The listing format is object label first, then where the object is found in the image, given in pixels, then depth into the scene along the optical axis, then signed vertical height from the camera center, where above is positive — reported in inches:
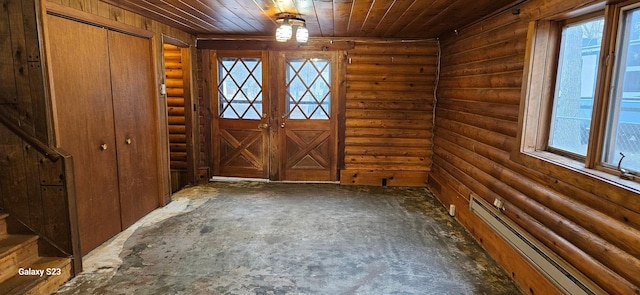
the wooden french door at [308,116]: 203.3 -10.9
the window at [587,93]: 75.0 +2.0
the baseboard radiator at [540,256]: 77.7 -39.3
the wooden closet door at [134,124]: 131.3 -11.6
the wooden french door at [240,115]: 203.6 -11.1
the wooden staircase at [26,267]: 89.1 -46.2
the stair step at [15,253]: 90.1 -41.7
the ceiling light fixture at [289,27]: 138.5 +27.0
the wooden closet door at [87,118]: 103.3 -7.8
